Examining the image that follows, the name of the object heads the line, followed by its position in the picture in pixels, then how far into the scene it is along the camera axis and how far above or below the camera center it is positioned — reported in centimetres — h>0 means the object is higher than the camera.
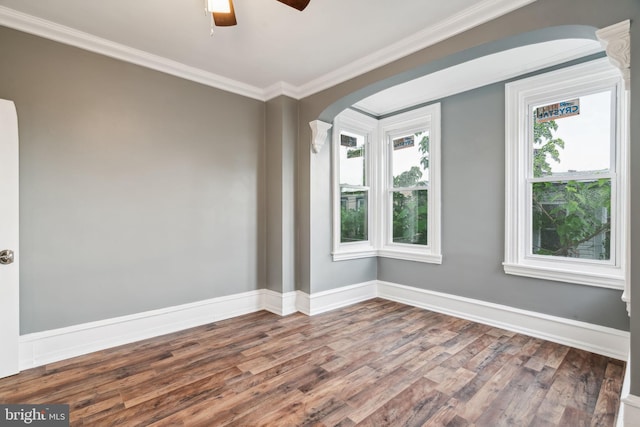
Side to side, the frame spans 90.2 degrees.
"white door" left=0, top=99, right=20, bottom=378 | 232 -22
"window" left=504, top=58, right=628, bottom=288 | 280 +31
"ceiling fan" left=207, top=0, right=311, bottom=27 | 189 +122
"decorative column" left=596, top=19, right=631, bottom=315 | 179 +91
